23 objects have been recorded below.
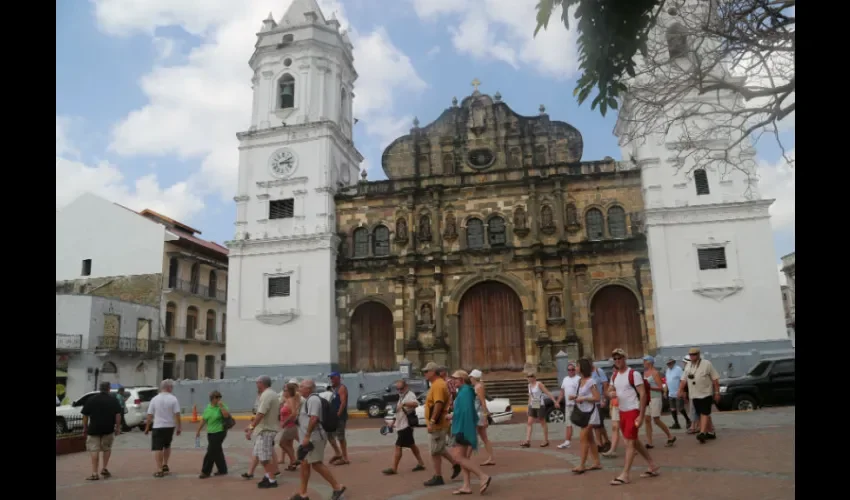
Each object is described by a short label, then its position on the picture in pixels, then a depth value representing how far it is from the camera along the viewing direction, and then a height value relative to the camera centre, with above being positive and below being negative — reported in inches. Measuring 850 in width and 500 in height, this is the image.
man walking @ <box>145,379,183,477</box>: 409.7 -44.0
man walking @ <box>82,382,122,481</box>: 396.8 -40.8
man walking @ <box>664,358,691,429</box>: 521.3 -40.3
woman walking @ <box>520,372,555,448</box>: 479.2 -44.9
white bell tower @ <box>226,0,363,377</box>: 1089.4 +278.7
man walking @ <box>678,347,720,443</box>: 422.0 -33.8
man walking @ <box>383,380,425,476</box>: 390.9 -49.3
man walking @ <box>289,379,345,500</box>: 305.4 -47.5
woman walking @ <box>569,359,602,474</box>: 351.3 -35.1
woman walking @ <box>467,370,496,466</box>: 406.3 -40.6
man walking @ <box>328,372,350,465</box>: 432.2 -44.4
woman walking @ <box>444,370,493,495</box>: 313.0 -44.3
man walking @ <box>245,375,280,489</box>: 362.6 -44.6
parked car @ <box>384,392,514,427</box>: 684.1 -70.0
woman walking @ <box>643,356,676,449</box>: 436.1 -40.1
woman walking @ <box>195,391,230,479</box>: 401.4 -50.6
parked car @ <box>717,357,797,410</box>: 620.4 -49.0
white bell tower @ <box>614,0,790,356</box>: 946.7 +131.3
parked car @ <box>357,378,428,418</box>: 835.4 -66.5
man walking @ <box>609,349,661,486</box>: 311.4 -31.7
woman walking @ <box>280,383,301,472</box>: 374.0 -34.7
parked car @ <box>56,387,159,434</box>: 710.5 -62.9
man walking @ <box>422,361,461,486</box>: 345.4 -37.6
